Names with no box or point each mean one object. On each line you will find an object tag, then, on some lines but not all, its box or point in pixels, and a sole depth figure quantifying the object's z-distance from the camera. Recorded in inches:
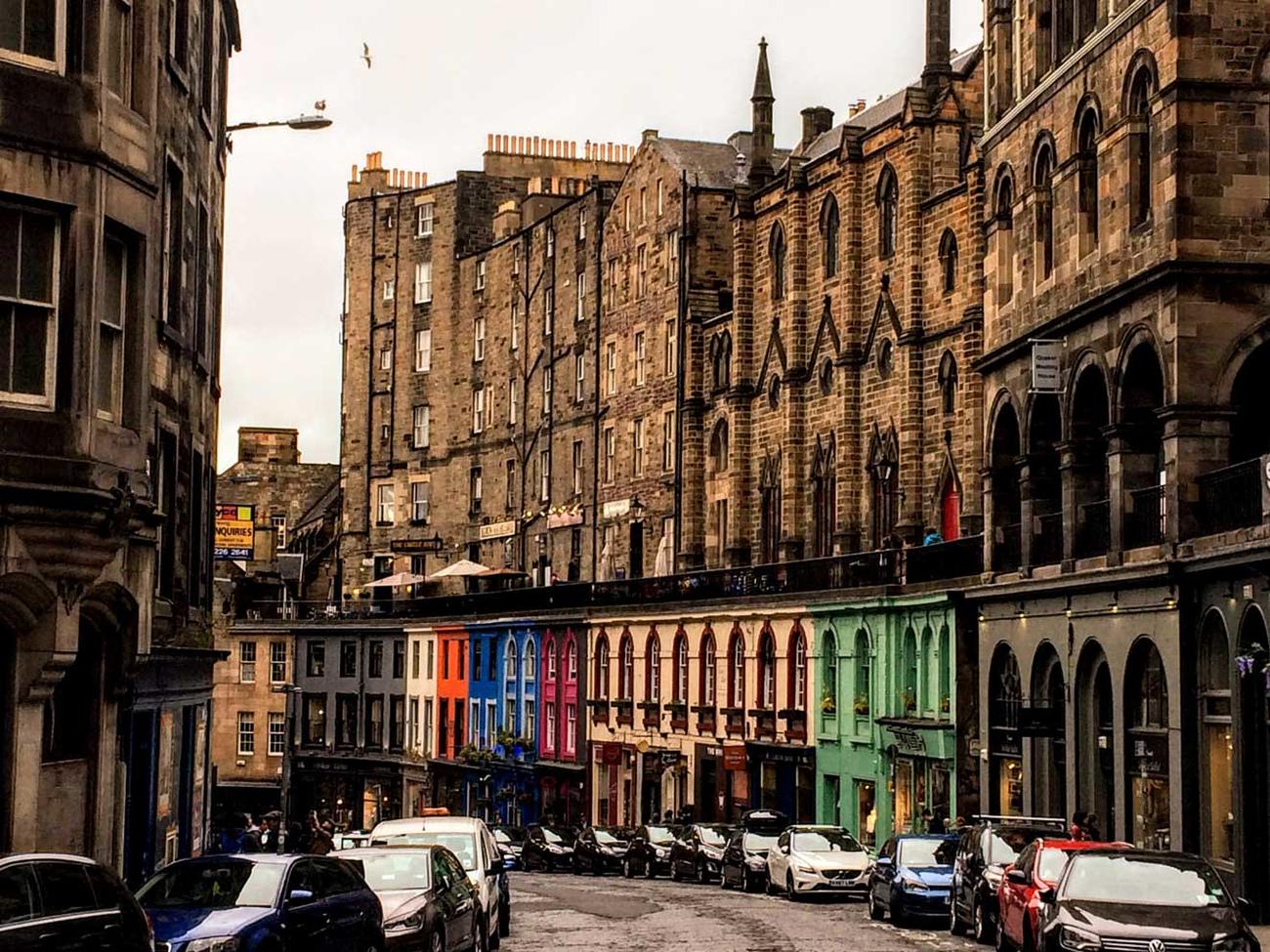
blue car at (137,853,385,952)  716.7
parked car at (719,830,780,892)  1718.8
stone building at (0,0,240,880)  851.4
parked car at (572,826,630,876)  2114.9
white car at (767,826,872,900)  1556.3
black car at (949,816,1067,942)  1140.5
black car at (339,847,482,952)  881.5
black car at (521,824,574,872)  2210.9
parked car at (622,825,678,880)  2014.0
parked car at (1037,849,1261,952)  829.8
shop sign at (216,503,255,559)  2065.9
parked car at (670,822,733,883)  1898.4
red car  975.0
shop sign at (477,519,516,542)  3420.3
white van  1079.0
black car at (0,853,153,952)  588.4
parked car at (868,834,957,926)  1286.9
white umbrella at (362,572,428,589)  3467.0
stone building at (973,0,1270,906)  1331.2
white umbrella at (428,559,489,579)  3284.9
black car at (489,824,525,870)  2251.5
